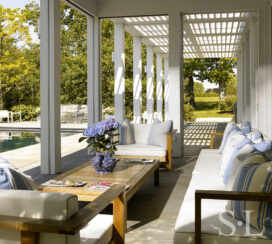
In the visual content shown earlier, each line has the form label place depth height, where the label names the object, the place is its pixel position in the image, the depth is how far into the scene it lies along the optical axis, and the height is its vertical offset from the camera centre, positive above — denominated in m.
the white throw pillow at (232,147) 2.57 -0.33
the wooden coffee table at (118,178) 2.05 -0.71
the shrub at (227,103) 16.51 +0.55
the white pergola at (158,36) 4.74 +1.49
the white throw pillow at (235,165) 2.01 -0.43
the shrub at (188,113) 15.08 -0.02
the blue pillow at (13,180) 1.65 -0.40
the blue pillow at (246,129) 3.52 -0.21
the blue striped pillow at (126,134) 5.19 -0.39
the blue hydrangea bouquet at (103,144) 3.15 -0.35
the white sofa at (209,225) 1.73 -0.73
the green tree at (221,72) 16.71 +2.43
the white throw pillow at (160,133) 5.01 -0.37
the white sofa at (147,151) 4.76 -0.66
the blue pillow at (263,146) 2.38 -0.29
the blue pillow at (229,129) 3.69 -0.23
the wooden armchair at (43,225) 1.33 -0.53
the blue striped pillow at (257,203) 1.72 -0.56
